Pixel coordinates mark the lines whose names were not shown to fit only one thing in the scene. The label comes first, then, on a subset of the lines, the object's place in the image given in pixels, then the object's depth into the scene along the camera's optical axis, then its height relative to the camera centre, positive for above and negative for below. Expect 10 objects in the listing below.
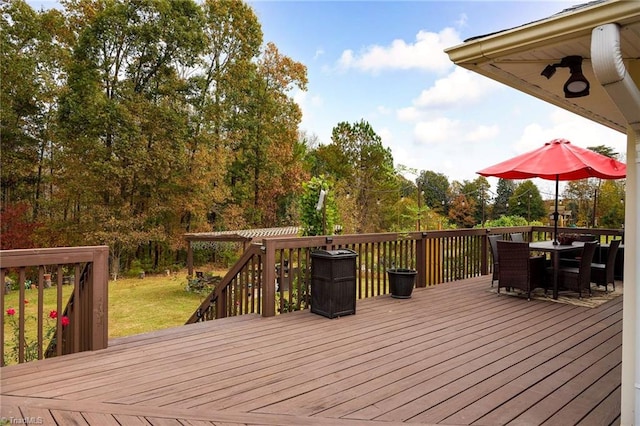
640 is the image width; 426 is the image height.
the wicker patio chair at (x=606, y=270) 5.25 -0.80
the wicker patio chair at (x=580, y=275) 4.94 -0.82
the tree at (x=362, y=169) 19.27 +2.39
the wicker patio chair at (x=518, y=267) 4.98 -0.73
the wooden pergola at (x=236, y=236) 10.98 -0.76
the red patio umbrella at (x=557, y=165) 4.82 +0.67
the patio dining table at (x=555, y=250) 5.04 -0.48
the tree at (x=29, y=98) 13.02 +3.98
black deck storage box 4.15 -0.79
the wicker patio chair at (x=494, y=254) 5.78 -0.62
